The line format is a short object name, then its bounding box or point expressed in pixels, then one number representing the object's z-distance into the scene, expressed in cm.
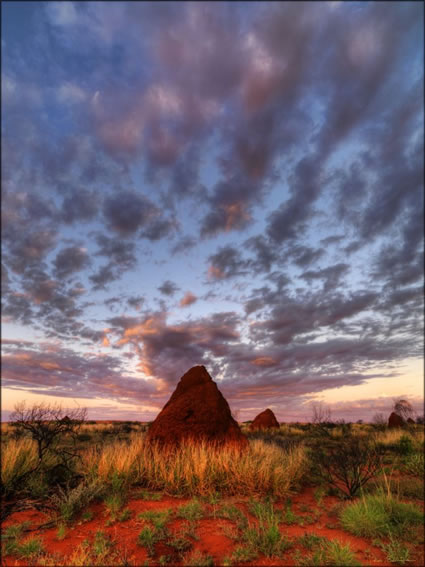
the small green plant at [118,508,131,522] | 562
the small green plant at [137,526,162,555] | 453
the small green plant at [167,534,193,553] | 453
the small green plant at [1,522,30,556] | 450
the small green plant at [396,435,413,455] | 1429
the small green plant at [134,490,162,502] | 685
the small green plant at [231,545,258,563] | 424
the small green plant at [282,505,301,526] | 594
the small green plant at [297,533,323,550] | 485
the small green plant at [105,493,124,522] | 583
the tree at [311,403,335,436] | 2383
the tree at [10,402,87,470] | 880
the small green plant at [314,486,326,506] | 745
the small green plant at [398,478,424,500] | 828
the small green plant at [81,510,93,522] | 570
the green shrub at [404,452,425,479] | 1075
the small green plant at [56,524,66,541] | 495
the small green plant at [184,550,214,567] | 397
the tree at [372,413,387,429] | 2770
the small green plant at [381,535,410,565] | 481
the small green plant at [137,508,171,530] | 522
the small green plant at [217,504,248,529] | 539
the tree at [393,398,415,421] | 2700
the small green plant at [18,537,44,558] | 439
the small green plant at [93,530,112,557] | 432
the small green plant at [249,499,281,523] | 568
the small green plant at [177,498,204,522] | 566
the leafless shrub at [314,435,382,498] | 826
